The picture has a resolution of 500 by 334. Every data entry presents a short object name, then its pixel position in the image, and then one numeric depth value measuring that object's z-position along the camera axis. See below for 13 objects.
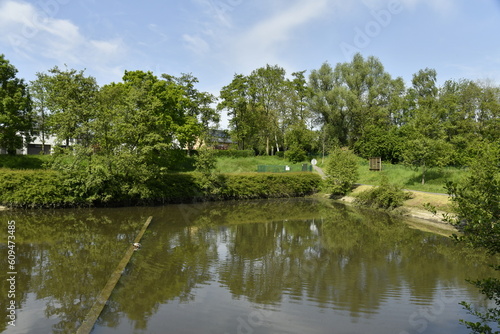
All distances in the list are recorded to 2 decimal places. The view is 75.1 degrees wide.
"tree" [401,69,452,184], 28.11
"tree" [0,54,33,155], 31.68
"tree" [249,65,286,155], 52.50
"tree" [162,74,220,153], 42.84
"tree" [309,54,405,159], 51.47
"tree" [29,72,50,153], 43.19
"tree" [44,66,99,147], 24.44
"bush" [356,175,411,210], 26.17
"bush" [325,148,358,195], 33.41
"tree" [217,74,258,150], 52.62
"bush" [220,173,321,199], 32.19
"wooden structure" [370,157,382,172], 38.40
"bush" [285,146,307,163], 50.12
